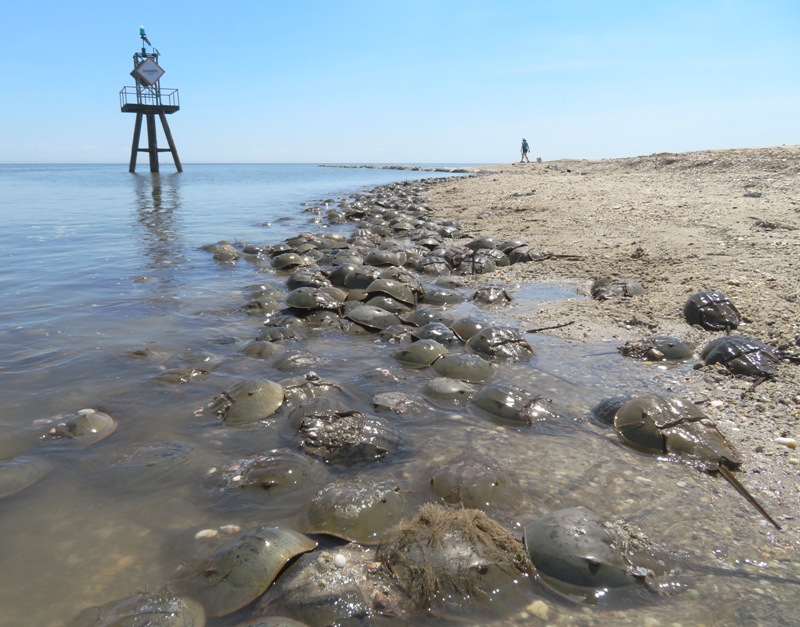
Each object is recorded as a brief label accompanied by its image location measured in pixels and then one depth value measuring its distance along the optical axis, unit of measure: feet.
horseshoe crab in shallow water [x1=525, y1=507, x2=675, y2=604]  6.40
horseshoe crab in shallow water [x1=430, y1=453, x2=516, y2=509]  8.14
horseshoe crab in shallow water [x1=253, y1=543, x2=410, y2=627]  6.00
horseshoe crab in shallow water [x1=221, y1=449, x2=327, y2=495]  8.52
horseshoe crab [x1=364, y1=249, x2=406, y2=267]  24.20
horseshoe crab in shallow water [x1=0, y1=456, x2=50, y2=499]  8.36
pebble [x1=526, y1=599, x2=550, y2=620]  6.10
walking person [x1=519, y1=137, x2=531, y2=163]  125.59
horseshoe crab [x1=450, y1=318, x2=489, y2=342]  15.23
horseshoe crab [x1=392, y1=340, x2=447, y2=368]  13.58
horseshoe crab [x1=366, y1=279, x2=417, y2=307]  18.72
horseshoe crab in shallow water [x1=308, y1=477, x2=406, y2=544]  7.23
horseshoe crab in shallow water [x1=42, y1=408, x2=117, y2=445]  10.00
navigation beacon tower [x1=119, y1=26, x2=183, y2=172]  89.51
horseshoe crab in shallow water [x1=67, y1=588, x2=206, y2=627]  5.71
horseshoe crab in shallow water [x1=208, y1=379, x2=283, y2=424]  10.77
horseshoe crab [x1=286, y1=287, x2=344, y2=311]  17.67
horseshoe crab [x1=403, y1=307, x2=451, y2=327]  16.57
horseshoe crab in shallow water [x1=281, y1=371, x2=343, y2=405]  11.42
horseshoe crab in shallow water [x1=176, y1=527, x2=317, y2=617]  6.19
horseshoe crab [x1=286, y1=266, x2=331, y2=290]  20.86
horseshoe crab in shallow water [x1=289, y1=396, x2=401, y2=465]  9.48
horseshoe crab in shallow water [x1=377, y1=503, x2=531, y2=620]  6.22
